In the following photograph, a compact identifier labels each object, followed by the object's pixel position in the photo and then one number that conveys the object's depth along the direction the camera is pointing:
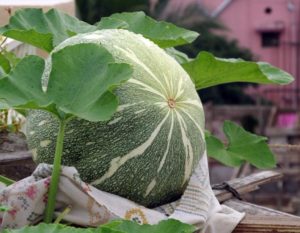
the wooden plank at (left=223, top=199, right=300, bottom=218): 1.82
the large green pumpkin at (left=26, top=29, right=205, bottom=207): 1.55
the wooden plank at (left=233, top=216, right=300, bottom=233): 1.53
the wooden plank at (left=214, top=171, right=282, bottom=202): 1.95
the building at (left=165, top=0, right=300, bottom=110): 19.56
